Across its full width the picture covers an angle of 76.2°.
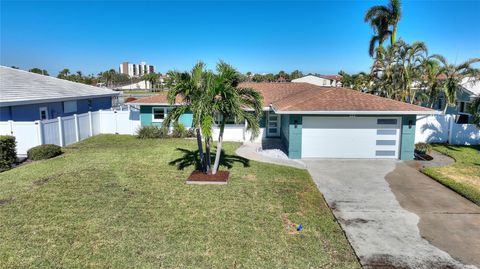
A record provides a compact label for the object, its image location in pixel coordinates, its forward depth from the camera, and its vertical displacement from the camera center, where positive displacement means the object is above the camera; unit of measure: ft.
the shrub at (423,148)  50.07 -7.32
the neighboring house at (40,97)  49.44 +0.97
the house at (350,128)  45.74 -3.87
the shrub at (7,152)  39.45 -6.59
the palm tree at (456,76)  56.73 +5.07
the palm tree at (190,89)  32.37 +1.45
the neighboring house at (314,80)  200.34 +14.97
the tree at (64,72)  314.14 +31.62
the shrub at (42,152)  44.32 -7.38
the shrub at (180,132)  65.82 -6.37
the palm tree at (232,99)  32.78 +0.40
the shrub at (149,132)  64.54 -6.29
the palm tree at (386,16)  88.69 +26.01
